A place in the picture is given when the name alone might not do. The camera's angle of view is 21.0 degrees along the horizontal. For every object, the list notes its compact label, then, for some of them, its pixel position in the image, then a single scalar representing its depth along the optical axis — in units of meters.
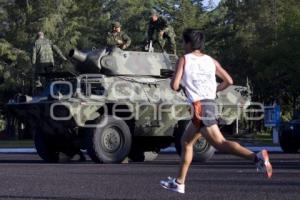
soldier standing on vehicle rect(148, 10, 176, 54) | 19.58
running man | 8.79
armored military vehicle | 16.95
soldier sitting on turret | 19.12
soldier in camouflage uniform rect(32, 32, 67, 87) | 18.88
